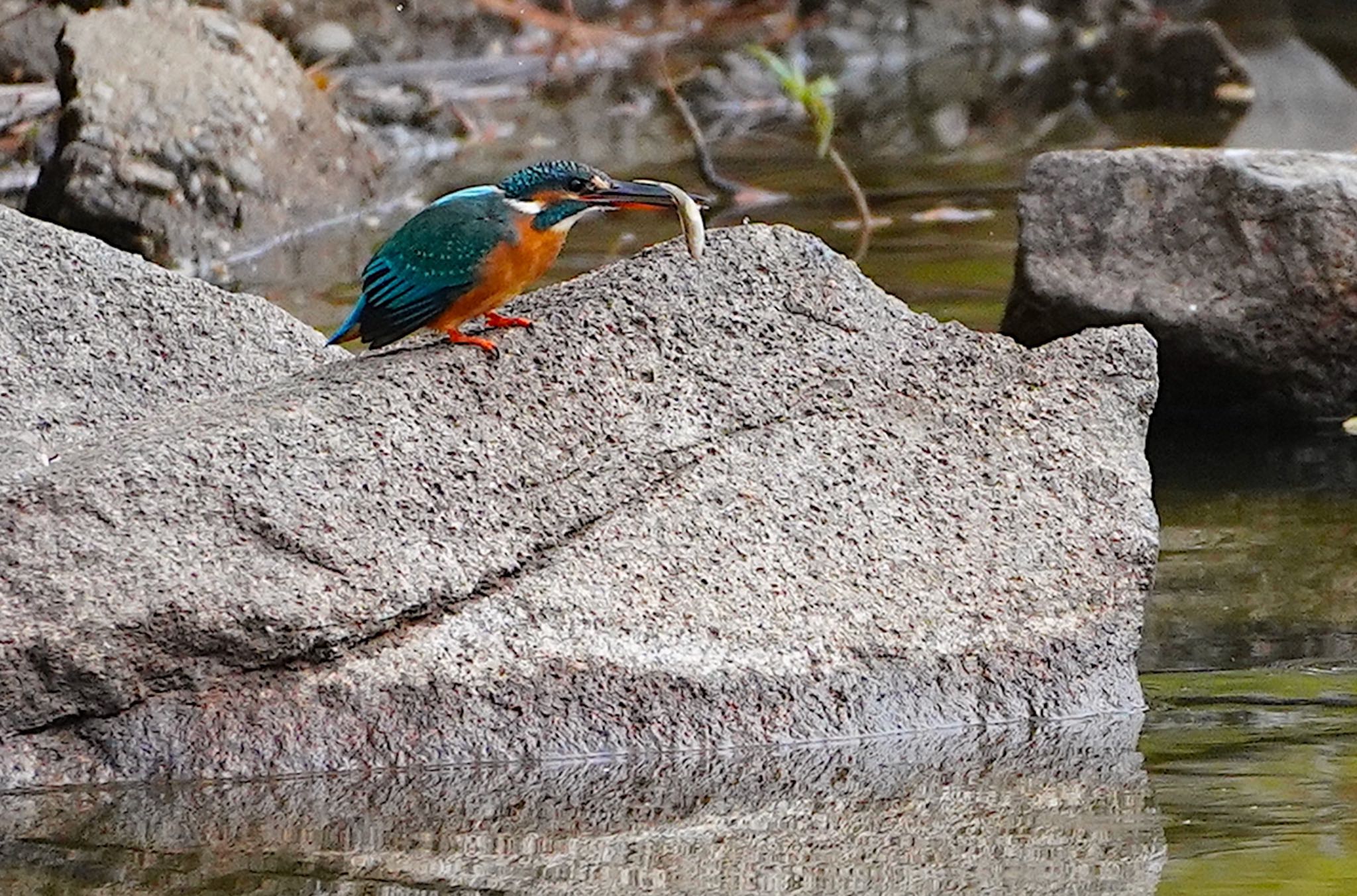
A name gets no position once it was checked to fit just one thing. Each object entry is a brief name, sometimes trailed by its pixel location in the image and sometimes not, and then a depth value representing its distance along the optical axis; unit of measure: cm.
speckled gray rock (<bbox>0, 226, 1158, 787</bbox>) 721
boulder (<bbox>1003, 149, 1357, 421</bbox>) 1216
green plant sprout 1667
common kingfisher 784
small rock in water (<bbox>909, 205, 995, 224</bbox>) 1892
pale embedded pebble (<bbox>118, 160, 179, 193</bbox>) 1752
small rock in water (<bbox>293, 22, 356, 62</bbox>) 2595
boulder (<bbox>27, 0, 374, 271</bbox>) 1742
